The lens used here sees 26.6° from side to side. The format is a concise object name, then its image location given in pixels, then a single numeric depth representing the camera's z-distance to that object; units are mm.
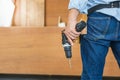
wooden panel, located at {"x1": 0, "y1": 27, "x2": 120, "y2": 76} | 2844
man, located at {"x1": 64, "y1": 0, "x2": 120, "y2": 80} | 1188
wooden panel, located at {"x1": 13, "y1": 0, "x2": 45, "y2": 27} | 3115
